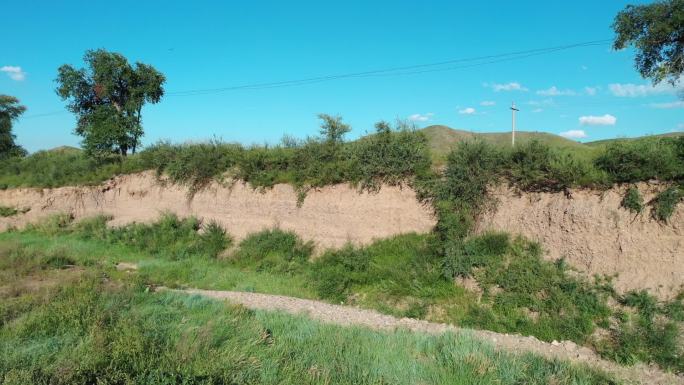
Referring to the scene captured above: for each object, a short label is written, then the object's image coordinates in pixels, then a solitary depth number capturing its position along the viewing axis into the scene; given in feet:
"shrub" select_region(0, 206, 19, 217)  75.15
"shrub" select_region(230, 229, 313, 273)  43.70
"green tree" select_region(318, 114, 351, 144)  50.26
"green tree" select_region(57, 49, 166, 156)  88.12
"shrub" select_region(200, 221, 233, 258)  50.21
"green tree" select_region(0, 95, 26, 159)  129.59
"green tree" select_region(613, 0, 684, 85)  54.03
